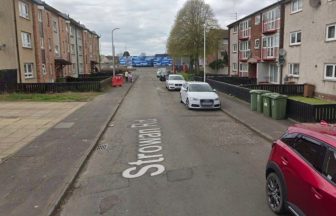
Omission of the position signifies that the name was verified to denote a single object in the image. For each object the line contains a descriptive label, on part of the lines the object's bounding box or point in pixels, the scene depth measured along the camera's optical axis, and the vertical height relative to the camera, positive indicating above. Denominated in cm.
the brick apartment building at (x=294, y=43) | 2373 +137
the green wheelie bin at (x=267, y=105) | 1572 -195
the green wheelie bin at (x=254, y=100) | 1767 -193
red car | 441 -153
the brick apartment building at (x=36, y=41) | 2753 +209
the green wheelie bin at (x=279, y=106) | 1493 -190
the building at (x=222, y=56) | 6219 +85
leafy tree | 5322 +498
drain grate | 1072 -253
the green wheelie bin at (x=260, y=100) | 1692 -188
